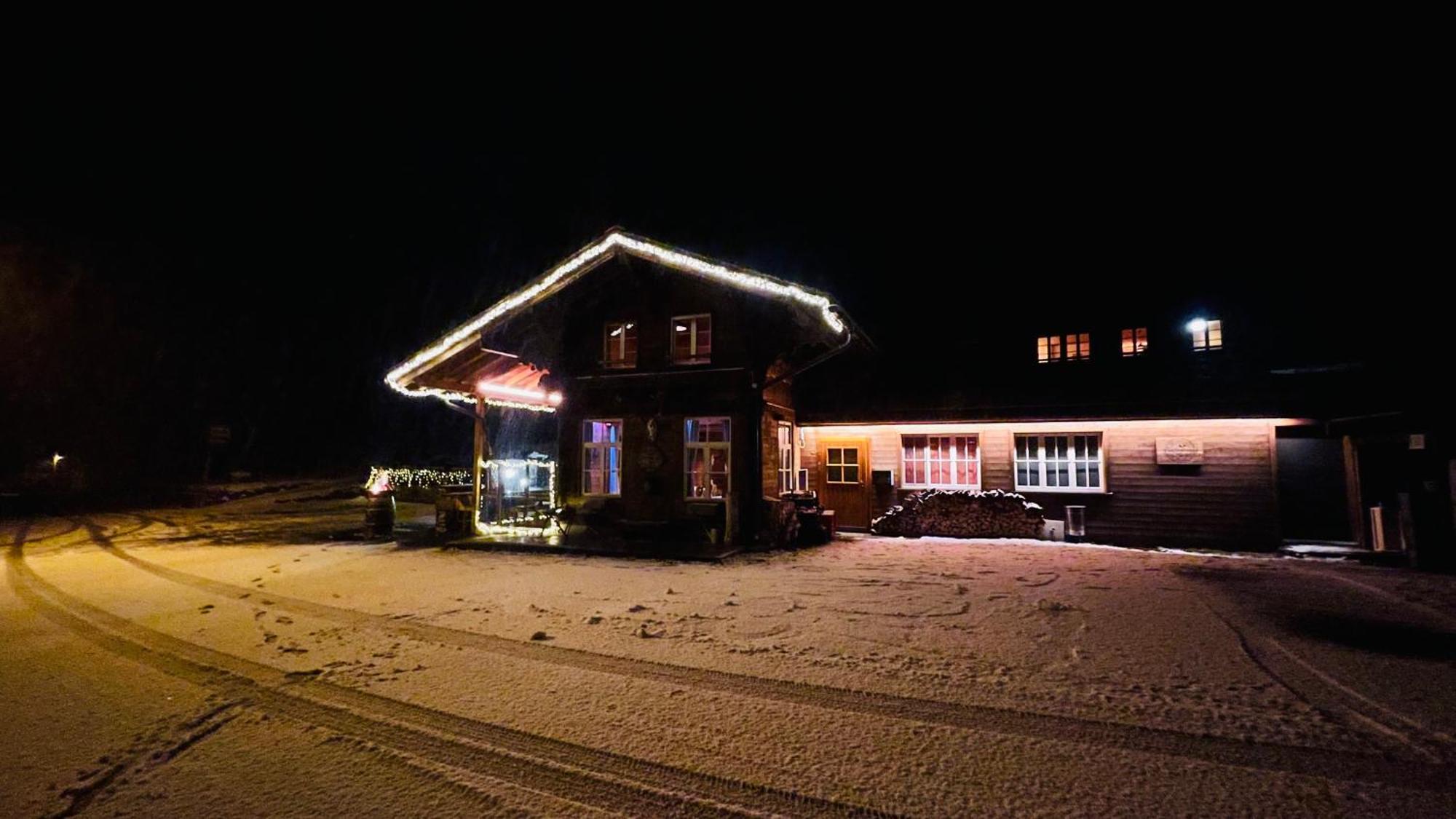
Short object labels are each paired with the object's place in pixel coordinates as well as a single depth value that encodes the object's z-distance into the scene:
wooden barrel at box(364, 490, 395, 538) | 13.57
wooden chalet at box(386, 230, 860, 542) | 12.19
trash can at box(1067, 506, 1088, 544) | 13.01
